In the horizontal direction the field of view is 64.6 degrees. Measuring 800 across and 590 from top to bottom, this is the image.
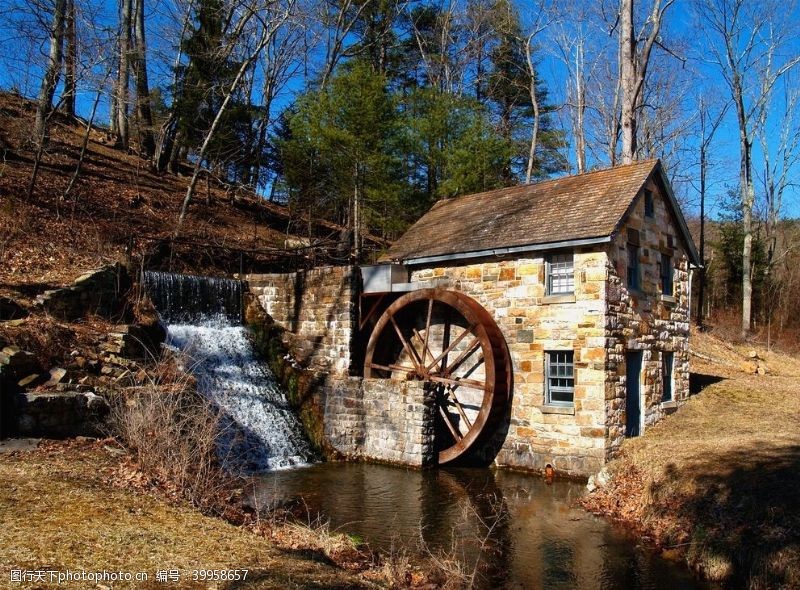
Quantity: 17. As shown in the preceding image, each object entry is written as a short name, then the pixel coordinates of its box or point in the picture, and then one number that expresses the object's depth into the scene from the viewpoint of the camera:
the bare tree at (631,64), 17.16
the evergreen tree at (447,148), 19.47
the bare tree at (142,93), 21.67
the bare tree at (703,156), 26.23
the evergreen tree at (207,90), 20.58
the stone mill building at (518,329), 11.20
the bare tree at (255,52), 17.30
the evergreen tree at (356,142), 18.42
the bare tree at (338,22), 23.92
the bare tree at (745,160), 23.11
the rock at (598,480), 9.88
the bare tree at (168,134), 21.45
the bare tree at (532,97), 24.39
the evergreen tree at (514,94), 26.34
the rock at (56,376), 9.04
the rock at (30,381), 8.70
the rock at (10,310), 10.60
